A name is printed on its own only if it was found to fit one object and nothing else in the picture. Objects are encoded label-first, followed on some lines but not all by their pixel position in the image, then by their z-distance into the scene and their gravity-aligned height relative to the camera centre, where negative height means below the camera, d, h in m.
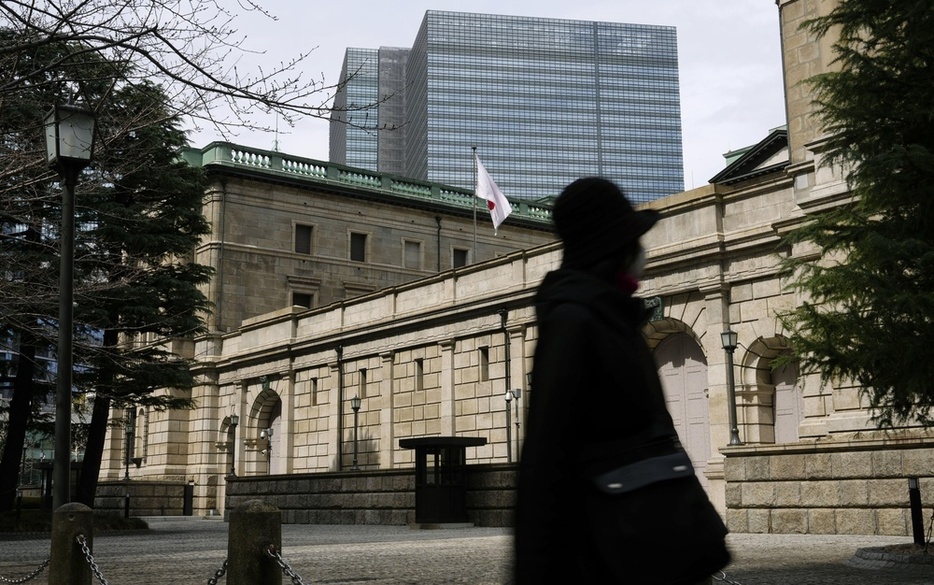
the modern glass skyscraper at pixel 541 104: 167.62 +58.17
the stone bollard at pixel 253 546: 7.05 -0.50
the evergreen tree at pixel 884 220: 13.38 +3.32
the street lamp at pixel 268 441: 44.71 +1.18
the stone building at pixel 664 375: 20.47 +2.99
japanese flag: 37.28 +9.41
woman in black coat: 3.04 +0.01
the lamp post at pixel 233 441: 43.97 +1.19
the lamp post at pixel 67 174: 10.06 +2.92
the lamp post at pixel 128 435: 45.56 +1.53
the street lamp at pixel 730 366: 23.05 +2.26
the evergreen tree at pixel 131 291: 26.16 +4.86
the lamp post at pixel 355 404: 38.16 +2.27
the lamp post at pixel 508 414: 32.08 +1.63
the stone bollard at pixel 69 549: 8.82 -0.64
